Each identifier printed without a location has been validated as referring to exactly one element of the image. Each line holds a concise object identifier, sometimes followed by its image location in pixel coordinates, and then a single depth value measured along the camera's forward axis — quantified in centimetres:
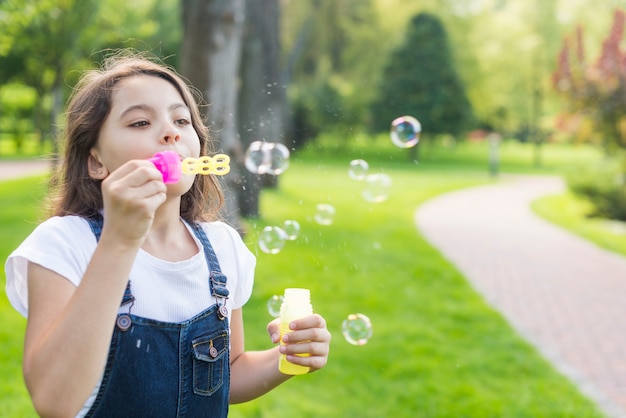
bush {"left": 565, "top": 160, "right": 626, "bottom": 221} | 1298
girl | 134
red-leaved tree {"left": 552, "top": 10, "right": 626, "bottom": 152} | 1227
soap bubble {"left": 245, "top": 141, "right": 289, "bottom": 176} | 361
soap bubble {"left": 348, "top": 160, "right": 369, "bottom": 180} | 359
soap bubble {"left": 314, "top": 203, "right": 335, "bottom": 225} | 361
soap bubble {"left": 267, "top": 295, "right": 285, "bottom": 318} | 269
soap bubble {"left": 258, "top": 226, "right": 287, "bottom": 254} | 320
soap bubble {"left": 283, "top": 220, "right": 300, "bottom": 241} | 311
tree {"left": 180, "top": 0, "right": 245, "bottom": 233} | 699
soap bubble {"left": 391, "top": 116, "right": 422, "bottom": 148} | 439
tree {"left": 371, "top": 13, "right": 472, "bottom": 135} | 3172
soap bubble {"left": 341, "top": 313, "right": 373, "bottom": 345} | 303
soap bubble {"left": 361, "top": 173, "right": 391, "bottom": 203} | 390
